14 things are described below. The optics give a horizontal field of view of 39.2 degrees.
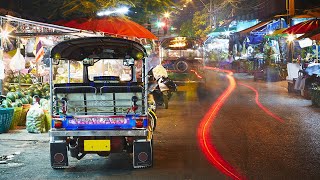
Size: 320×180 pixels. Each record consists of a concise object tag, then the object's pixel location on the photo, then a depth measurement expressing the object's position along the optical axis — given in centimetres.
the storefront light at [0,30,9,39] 1268
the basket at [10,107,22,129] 1251
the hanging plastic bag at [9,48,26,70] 1395
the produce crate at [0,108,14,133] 1168
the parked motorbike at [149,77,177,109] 1692
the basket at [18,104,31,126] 1322
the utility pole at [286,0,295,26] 2664
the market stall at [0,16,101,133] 1223
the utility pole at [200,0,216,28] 5316
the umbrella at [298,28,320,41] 1923
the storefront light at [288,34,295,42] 2978
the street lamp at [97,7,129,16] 1758
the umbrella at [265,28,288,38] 2514
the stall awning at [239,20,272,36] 3096
